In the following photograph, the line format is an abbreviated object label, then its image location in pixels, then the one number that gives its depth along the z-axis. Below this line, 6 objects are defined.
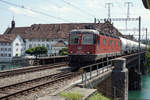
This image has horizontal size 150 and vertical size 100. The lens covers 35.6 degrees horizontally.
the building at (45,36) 86.07
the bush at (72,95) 7.54
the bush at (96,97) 8.55
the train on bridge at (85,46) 19.27
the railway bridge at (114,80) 15.48
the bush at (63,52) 55.44
